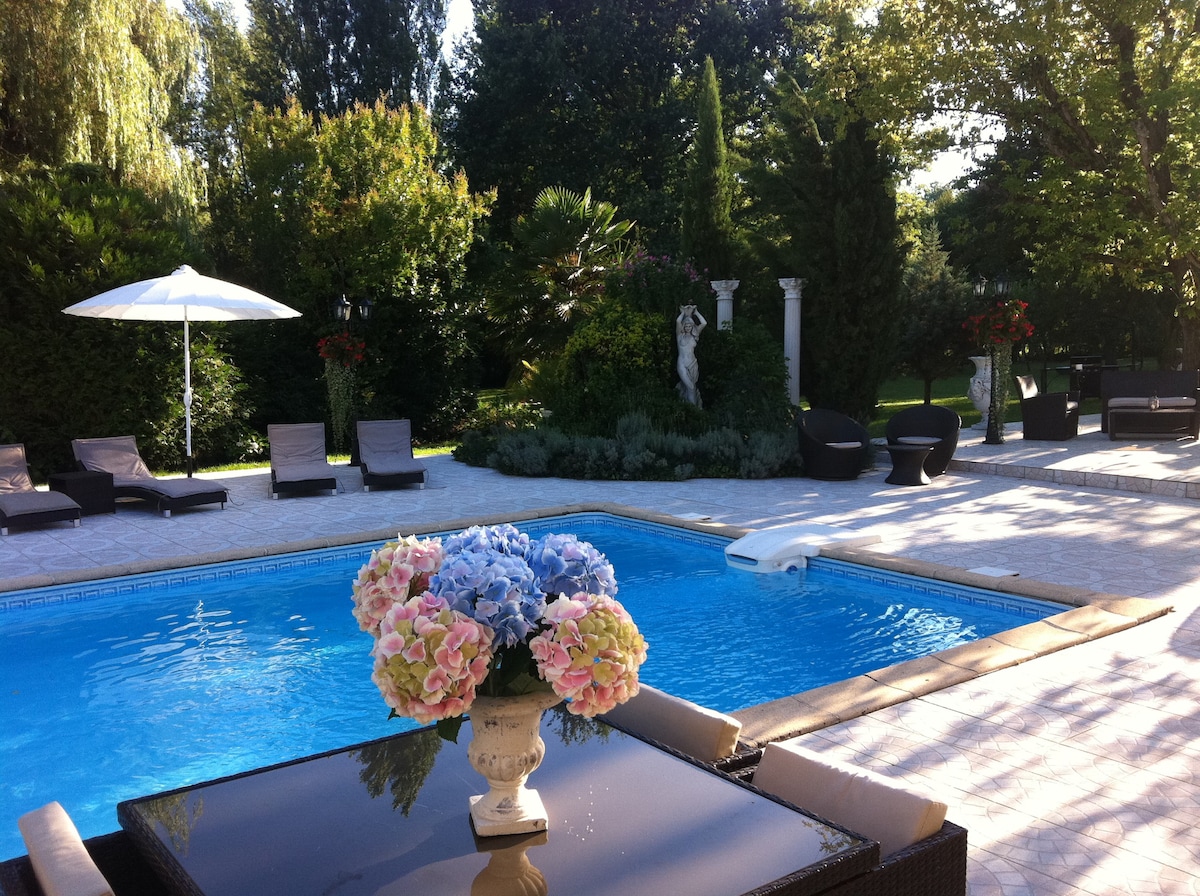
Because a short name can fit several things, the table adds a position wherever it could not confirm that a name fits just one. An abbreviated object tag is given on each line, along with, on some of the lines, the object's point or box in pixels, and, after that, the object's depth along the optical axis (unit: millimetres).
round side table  11070
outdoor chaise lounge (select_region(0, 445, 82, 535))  9109
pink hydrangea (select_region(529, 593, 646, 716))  2061
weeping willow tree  13453
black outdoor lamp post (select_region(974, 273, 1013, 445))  13577
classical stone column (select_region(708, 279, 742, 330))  14711
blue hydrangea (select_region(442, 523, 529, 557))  2316
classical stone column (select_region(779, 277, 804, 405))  14648
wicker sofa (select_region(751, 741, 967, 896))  2254
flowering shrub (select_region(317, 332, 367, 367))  13969
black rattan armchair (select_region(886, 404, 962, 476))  11516
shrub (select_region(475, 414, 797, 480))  12094
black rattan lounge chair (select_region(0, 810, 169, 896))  1972
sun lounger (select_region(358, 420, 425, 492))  11438
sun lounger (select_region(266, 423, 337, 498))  11023
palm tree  16031
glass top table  2119
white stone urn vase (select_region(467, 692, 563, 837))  2209
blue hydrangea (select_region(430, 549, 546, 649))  2094
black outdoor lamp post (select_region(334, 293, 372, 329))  13336
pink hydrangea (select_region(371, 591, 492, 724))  1998
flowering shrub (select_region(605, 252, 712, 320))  14094
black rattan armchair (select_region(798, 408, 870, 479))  11555
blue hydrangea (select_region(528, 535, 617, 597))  2240
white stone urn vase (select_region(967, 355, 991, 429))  15758
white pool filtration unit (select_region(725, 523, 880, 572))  7820
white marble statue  13539
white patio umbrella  10508
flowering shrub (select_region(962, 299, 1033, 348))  12891
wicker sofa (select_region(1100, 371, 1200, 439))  13758
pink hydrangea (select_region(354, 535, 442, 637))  2209
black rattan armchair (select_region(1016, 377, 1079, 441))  13906
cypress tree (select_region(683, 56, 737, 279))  16656
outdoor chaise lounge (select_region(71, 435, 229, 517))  10102
